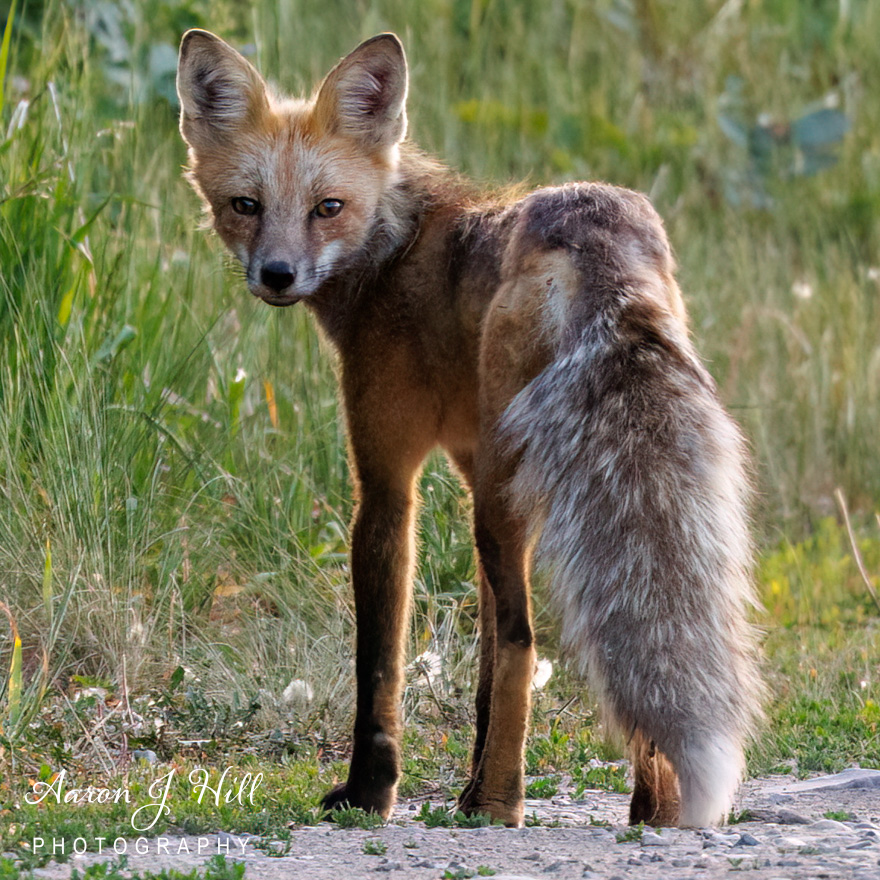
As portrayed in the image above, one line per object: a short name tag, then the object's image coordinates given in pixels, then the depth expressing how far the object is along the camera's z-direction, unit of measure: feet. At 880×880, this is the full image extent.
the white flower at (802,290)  54.35
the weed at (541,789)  25.93
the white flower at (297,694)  29.81
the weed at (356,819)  22.52
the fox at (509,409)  19.65
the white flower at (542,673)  30.76
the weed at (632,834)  20.76
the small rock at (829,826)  21.42
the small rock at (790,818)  22.49
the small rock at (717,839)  20.17
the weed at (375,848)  20.30
